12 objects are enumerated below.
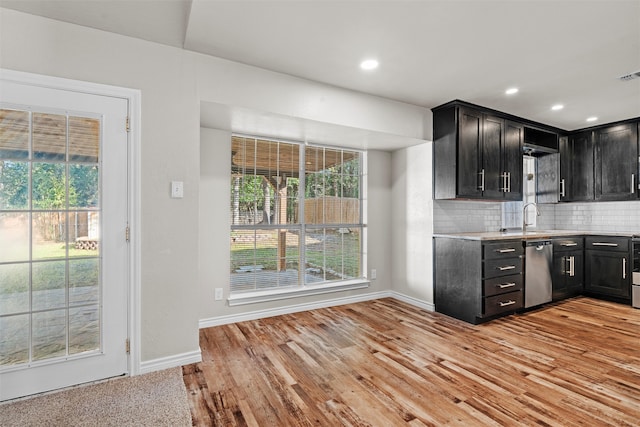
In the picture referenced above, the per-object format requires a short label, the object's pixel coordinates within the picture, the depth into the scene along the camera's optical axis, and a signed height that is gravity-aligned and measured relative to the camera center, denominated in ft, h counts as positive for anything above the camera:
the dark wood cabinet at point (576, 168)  15.80 +2.40
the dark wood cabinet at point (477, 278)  11.09 -2.28
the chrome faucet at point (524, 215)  16.03 +0.02
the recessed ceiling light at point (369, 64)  8.76 +4.25
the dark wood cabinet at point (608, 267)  13.64 -2.32
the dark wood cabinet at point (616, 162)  14.28 +2.44
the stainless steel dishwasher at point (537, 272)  12.37 -2.26
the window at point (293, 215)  11.78 +0.06
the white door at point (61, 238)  6.59 -0.45
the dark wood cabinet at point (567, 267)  13.65 -2.32
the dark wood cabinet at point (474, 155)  11.94 +2.38
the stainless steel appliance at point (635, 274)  13.04 -2.44
